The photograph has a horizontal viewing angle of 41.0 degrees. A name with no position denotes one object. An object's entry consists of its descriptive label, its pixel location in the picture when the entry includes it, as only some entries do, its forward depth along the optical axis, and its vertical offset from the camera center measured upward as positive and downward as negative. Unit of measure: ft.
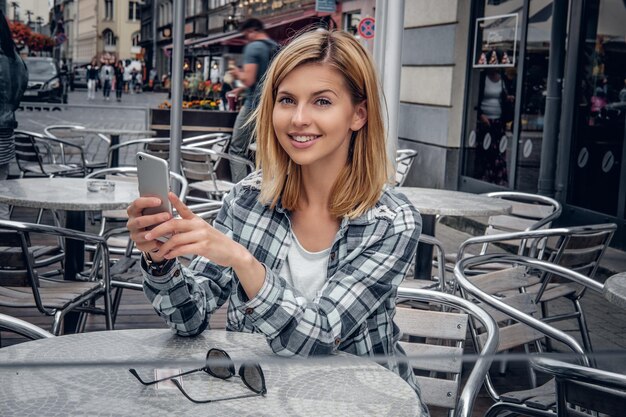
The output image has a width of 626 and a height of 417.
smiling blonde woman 5.35 -0.88
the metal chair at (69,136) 27.68 -1.49
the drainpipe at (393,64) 11.66 +0.62
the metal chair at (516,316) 7.39 -2.01
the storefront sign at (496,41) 28.35 +2.53
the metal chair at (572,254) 11.37 -1.92
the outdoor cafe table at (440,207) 12.51 -1.46
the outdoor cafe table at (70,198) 11.93 -1.53
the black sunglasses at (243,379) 4.54 -1.54
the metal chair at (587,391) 4.26 -1.52
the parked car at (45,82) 50.60 +0.69
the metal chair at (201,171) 22.85 -1.97
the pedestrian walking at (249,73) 25.25 +0.88
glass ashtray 12.95 -1.42
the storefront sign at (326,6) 47.19 +5.59
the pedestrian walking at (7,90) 16.26 +0.01
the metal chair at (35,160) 24.41 -1.99
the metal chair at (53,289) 10.22 -2.61
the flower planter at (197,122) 30.86 -0.83
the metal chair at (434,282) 12.23 -2.47
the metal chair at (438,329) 6.82 -1.81
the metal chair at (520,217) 15.20 -1.91
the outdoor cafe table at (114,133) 28.22 -1.25
